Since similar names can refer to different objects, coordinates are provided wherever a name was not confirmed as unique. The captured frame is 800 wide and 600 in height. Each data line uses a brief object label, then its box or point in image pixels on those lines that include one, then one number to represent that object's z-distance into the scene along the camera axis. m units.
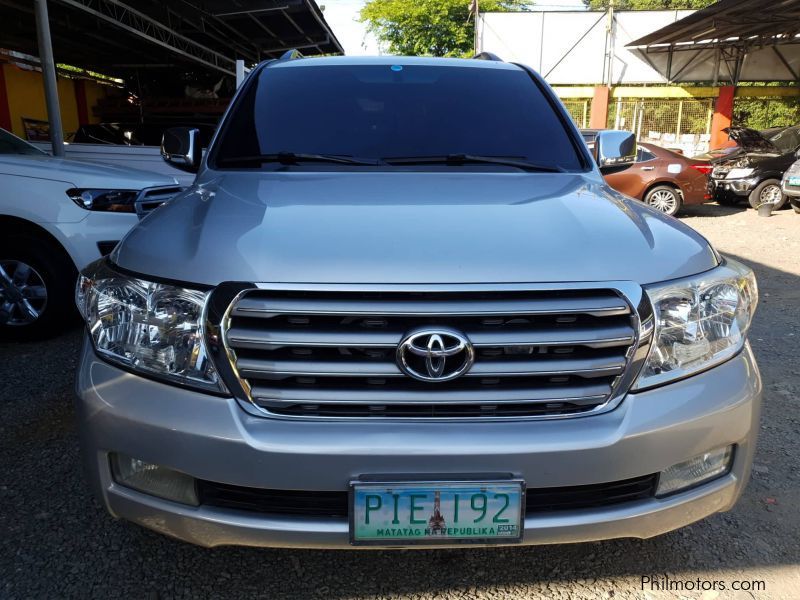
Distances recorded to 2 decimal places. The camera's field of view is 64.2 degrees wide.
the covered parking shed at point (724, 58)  20.05
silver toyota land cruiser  1.52
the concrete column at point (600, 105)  23.23
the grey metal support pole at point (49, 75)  7.59
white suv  4.12
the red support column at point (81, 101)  17.69
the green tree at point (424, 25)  31.47
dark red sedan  10.98
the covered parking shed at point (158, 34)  10.11
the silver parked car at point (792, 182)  10.67
